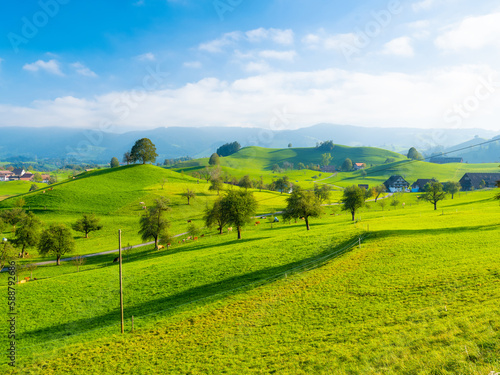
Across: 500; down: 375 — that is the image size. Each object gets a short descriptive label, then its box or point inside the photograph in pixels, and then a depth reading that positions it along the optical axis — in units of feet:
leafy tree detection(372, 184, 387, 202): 421.51
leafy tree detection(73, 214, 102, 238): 249.51
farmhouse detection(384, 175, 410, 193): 566.19
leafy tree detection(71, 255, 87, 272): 178.64
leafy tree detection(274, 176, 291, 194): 501.97
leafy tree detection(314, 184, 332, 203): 360.07
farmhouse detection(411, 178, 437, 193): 551.22
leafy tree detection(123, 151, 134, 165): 476.38
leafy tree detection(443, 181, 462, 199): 379.76
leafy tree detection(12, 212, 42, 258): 203.10
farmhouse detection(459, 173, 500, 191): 491.31
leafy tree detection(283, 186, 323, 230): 209.36
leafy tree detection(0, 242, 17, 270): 162.39
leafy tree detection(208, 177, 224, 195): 400.57
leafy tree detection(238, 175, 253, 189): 470.64
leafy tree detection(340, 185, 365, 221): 236.02
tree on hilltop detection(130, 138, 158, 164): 469.98
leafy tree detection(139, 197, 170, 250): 212.84
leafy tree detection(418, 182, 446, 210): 277.72
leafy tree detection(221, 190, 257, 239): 207.51
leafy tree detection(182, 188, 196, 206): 356.71
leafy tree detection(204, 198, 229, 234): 214.48
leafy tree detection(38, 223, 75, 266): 188.85
